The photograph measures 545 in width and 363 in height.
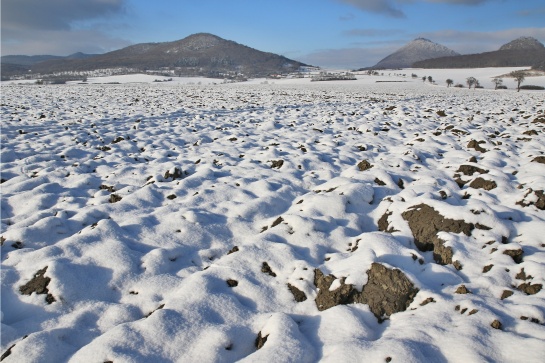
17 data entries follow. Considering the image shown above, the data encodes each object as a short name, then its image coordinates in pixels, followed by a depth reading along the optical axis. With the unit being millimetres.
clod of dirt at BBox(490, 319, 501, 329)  3359
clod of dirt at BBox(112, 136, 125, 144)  11319
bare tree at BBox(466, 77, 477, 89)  59978
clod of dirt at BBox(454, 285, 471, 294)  4012
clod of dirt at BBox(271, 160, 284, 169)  8906
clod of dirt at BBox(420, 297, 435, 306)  3846
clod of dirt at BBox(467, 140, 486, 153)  10248
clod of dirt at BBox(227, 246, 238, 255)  5138
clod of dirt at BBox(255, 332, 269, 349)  3477
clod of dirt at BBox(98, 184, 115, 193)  7298
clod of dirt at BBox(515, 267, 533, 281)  4242
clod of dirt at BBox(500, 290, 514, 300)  3961
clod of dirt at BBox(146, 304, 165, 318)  3947
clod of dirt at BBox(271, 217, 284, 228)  5883
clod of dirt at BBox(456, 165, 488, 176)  7945
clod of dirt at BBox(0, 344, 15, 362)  3171
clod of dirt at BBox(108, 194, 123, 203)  6711
